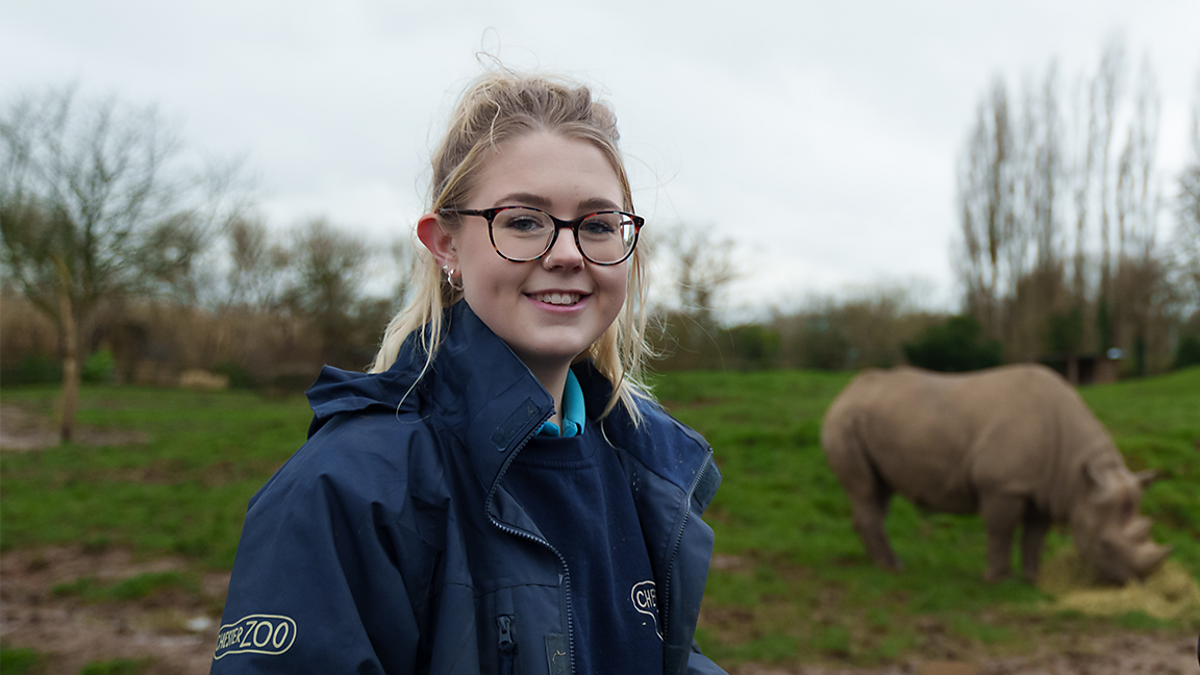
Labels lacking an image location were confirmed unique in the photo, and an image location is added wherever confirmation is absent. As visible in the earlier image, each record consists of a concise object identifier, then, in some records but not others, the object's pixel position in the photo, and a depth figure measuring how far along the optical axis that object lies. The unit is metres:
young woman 1.19
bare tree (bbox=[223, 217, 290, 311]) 32.50
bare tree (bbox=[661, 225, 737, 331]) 23.57
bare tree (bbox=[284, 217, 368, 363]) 28.84
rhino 7.42
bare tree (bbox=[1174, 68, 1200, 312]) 17.66
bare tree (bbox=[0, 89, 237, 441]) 13.30
